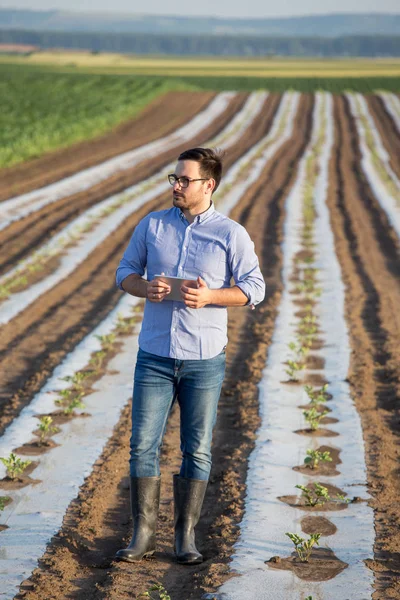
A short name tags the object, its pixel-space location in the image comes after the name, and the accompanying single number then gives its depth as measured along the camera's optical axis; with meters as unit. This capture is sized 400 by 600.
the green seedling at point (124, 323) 15.41
